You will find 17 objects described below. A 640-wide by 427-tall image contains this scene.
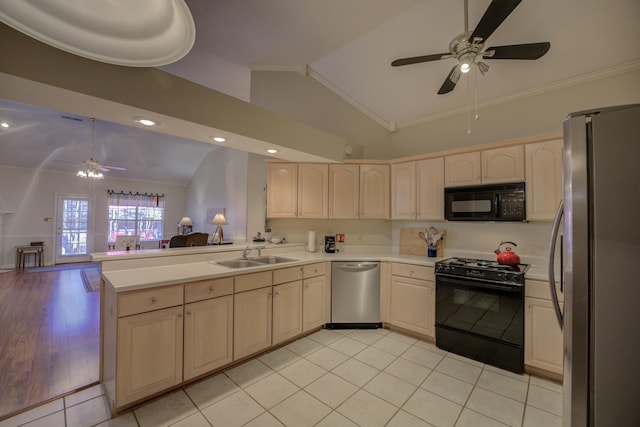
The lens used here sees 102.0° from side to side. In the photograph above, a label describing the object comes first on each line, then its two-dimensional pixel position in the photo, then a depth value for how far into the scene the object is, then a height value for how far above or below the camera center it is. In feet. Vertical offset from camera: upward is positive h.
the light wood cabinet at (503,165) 8.82 +1.96
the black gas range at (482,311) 7.63 -2.87
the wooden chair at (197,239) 17.43 -1.53
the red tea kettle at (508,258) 8.37 -1.25
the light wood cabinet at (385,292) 10.44 -2.96
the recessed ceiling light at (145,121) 6.66 +2.51
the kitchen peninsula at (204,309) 5.87 -2.63
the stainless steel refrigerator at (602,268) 3.18 -0.61
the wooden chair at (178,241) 17.46 -1.65
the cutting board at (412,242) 11.76 -1.08
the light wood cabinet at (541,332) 7.20 -3.17
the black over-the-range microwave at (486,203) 8.71 +0.62
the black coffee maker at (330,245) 11.87 -1.22
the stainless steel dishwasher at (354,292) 10.39 -2.97
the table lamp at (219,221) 18.65 -0.28
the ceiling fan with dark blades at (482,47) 5.31 +4.18
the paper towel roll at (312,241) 11.95 -1.05
